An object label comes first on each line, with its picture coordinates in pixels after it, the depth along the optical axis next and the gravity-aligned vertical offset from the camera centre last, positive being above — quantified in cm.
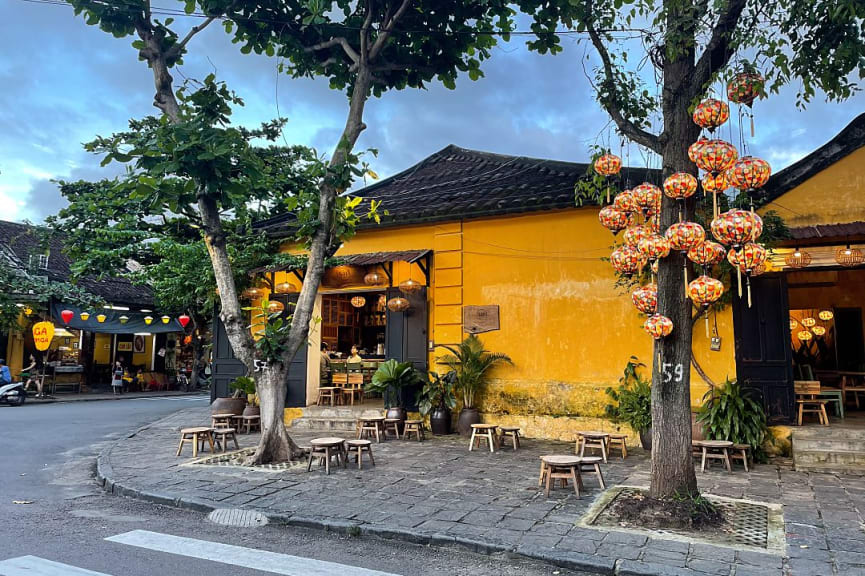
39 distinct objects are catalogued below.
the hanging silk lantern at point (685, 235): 562 +112
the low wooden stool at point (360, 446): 809 -133
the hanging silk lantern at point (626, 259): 629 +100
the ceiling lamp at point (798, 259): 884 +140
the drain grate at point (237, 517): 582 -170
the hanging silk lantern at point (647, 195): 631 +169
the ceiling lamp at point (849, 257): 873 +142
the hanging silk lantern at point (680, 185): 578 +165
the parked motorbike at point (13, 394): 1825 -133
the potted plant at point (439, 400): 1083 -92
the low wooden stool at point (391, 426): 1069 -139
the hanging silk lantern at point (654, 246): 580 +104
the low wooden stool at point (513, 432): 952 -134
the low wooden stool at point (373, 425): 1026 -132
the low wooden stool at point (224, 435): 936 -140
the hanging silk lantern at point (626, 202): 656 +169
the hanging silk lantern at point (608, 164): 693 +222
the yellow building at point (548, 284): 903 +131
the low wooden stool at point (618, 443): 876 -148
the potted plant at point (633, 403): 936 -86
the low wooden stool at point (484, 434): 935 -137
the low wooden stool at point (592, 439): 840 -130
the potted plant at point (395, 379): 1117 -53
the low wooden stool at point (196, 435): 908 -132
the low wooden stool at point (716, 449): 782 -135
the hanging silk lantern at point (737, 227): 538 +115
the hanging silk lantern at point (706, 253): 563 +95
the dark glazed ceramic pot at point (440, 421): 1095 -132
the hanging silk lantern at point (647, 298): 617 +56
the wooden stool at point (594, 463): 674 -131
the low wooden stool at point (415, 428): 1047 -138
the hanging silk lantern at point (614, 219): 676 +154
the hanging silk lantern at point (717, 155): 567 +191
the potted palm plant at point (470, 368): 1074 -32
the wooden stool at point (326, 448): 783 -133
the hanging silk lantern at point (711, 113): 567 +232
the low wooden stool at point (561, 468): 654 -134
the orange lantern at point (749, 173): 563 +173
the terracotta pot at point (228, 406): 1215 -115
